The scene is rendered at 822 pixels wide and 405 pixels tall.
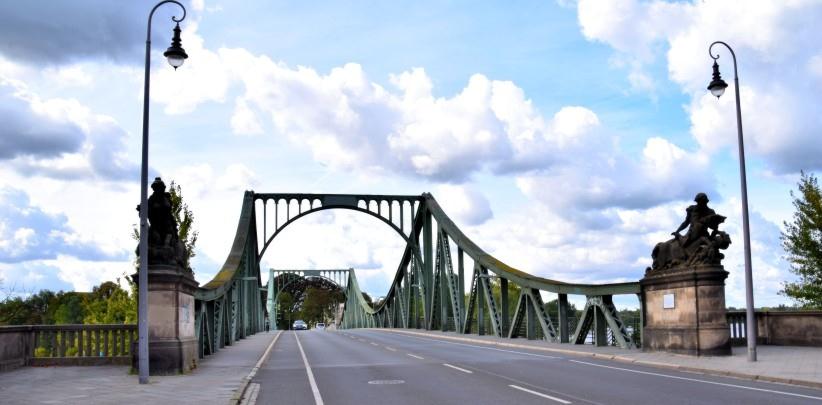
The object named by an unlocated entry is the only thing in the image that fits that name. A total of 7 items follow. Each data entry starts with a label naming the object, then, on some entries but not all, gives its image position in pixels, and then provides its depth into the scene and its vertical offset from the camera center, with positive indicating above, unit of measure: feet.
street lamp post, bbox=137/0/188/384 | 52.65 +2.69
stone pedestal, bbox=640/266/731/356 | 68.64 -3.68
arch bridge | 87.61 -2.26
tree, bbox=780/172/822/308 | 113.50 +3.16
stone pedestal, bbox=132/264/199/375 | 58.13 -3.06
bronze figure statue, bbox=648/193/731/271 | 69.87 +2.62
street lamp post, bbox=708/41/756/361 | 63.31 +3.14
